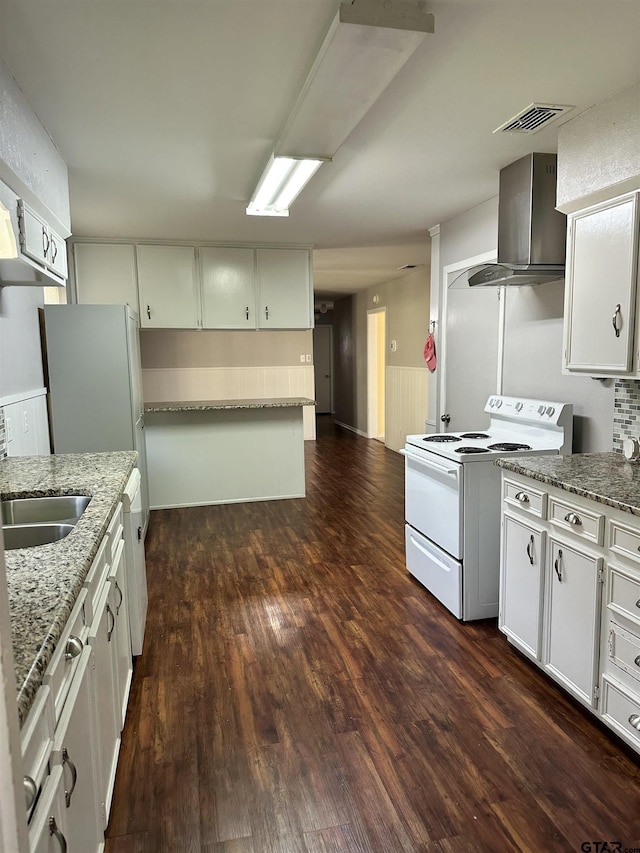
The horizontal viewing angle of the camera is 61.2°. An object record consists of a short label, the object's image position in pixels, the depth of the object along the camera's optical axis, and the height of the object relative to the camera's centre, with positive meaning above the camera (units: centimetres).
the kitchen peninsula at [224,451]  475 -78
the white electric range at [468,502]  266 -72
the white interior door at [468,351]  351 +6
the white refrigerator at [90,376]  358 -7
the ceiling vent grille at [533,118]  228 +105
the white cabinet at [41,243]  188 +49
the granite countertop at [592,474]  182 -45
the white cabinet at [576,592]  175 -86
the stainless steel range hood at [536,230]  276 +66
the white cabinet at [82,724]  91 -75
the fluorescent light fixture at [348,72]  154 +95
